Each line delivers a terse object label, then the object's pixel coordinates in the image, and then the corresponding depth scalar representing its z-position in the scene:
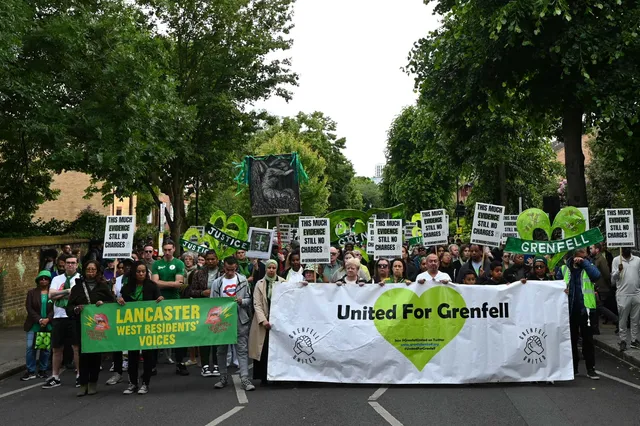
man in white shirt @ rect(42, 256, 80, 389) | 10.90
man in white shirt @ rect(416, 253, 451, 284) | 10.36
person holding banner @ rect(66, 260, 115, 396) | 10.10
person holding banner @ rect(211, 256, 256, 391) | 10.16
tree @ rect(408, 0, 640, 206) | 16.39
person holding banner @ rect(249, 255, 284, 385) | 10.28
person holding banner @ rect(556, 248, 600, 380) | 10.66
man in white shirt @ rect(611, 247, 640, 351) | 13.23
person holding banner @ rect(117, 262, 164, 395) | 10.19
